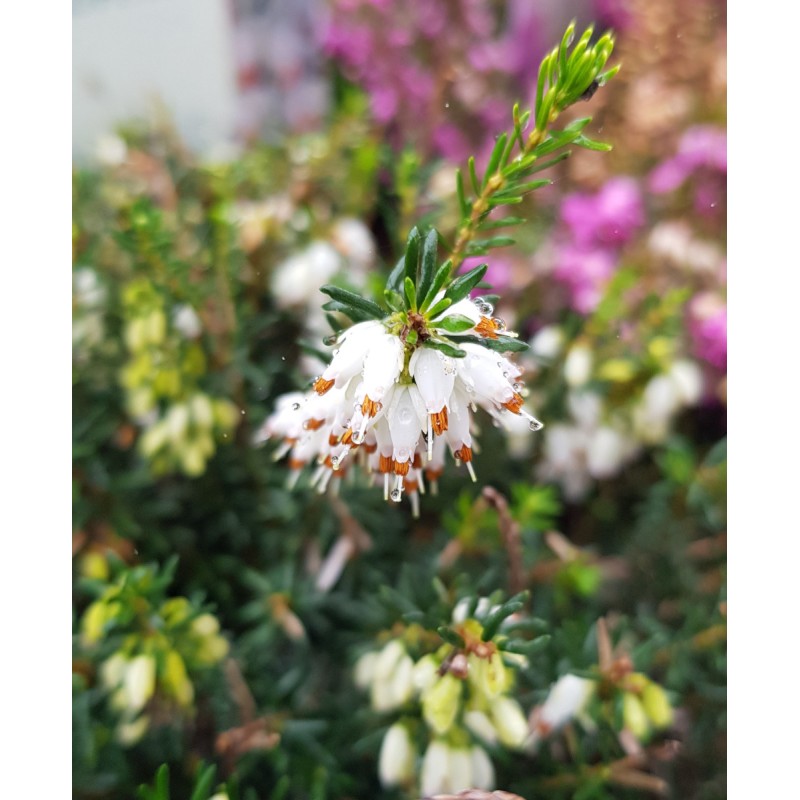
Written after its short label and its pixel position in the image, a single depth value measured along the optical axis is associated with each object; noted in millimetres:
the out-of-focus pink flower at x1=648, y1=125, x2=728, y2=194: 247
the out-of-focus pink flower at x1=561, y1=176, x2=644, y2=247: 267
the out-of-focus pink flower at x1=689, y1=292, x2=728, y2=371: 238
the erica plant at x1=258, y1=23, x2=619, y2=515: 116
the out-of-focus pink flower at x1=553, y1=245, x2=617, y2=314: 234
